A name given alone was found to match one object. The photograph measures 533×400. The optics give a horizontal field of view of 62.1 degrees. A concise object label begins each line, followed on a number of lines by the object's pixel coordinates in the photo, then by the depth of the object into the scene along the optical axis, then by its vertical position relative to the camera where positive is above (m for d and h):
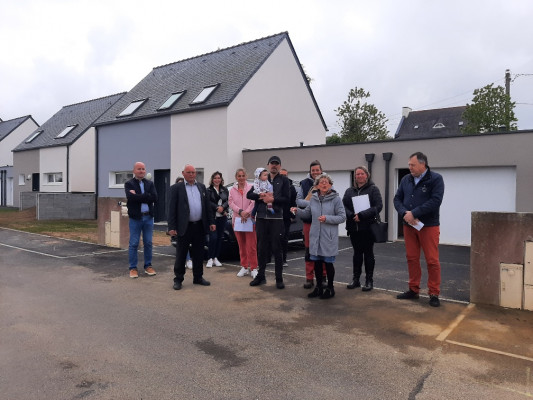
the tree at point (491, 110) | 19.27 +3.55
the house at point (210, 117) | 16.50 +2.93
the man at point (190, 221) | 6.78 -0.51
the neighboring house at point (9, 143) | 33.38 +3.50
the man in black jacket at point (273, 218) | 6.67 -0.45
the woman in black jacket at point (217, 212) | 8.31 -0.45
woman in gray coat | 5.93 -0.50
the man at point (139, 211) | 7.43 -0.40
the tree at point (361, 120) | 21.73 +3.42
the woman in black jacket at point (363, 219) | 6.22 -0.41
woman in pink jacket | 7.50 -0.55
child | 6.86 +0.08
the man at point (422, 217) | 5.70 -0.35
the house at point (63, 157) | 25.03 +1.75
